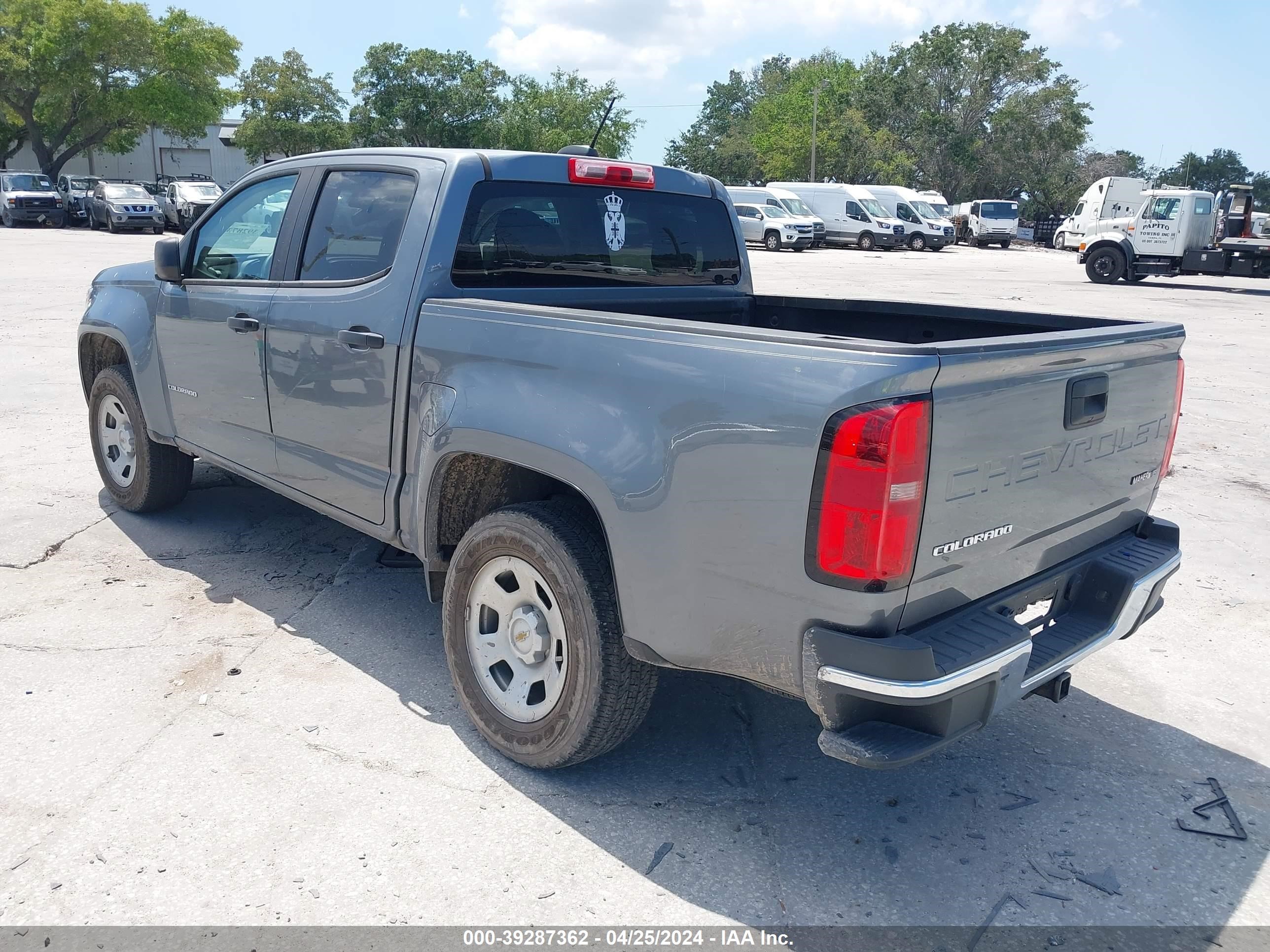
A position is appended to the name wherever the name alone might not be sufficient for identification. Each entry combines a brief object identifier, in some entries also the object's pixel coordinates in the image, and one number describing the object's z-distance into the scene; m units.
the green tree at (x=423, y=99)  63.50
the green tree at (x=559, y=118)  66.69
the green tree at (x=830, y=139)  64.56
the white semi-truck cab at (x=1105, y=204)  29.00
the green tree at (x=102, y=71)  44.97
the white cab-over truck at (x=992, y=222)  47.12
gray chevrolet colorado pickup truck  2.39
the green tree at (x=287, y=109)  60.19
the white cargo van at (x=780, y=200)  37.97
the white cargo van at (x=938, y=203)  47.44
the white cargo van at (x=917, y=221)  40.47
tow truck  23.25
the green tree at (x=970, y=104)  63.84
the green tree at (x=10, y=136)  50.97
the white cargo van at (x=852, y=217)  39.38
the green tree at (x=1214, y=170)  113.94
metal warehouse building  68.38
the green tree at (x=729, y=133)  81.81
